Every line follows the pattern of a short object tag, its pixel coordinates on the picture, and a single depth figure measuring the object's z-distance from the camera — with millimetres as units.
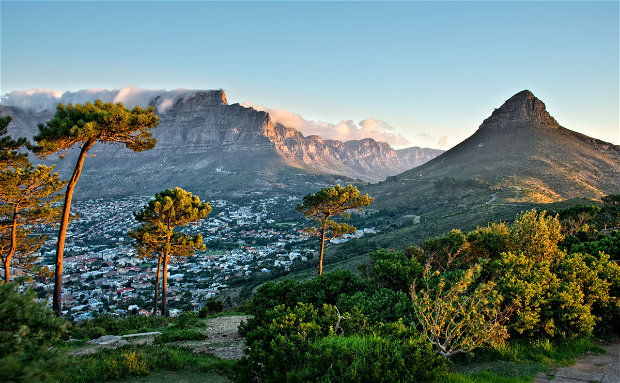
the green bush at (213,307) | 15707
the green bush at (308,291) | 9758
